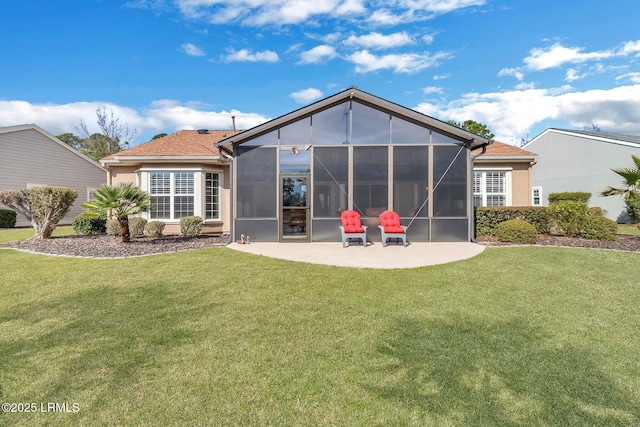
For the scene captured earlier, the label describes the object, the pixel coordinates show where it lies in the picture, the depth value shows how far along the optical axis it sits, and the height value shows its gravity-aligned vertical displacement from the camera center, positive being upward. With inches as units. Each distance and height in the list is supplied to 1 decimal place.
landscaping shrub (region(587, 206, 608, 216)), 591.2 +2.7
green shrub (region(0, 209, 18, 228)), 637.9 -7.9
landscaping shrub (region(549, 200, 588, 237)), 421.1 -5.2
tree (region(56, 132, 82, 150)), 1629.8 +418.2
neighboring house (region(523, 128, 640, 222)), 682.8 +127.3
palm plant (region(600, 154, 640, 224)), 378.8 +36.4
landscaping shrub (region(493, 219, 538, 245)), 384.5 -25.1
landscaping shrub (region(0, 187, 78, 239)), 410.6 +14.4
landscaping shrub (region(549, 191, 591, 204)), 650.8 +35.9
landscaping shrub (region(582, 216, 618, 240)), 399.5 -21.6
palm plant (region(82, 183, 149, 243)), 353.1 +14.3
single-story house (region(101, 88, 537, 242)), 412.5 +54.2
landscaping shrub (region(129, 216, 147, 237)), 453.7 -18.4
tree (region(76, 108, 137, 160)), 1269.7 +340.9
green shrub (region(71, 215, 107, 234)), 488.7 -18.0
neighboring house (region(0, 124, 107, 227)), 684.7 +127.2
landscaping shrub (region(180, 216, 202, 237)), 438.6 -18.1
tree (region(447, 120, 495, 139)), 1087.0 +315.0
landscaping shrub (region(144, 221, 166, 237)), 447.8 -21.4
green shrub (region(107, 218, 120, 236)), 470.0 -22.2
